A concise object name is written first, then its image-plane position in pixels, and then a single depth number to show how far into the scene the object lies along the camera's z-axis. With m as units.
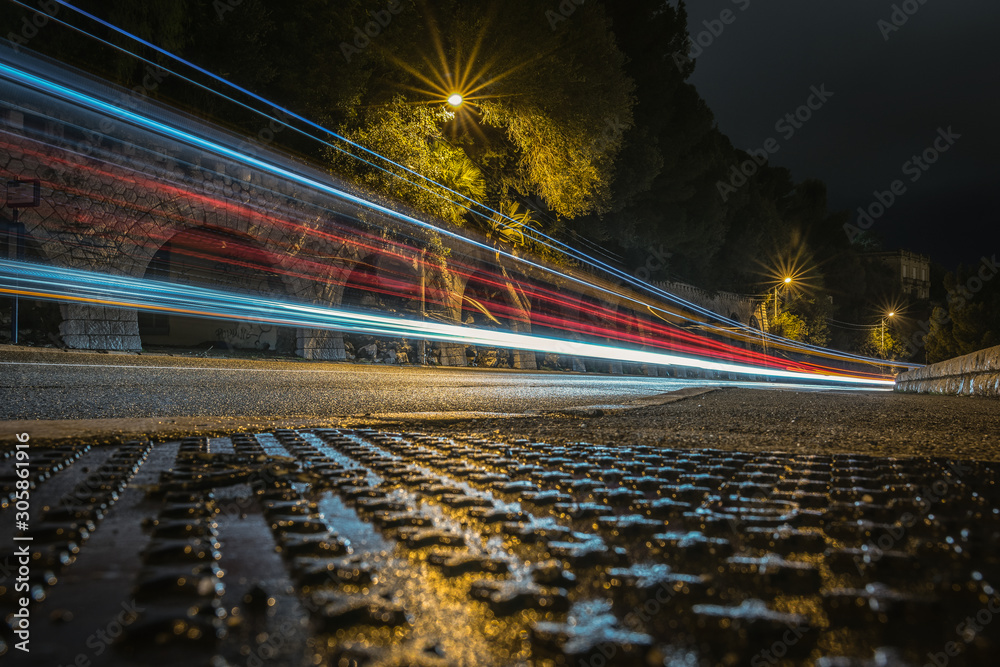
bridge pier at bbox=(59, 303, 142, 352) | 10.47
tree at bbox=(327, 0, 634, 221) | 16.11
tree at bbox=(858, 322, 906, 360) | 65.79
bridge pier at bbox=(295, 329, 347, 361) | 14.37
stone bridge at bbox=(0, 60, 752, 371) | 10.50
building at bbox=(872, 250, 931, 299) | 84.06
